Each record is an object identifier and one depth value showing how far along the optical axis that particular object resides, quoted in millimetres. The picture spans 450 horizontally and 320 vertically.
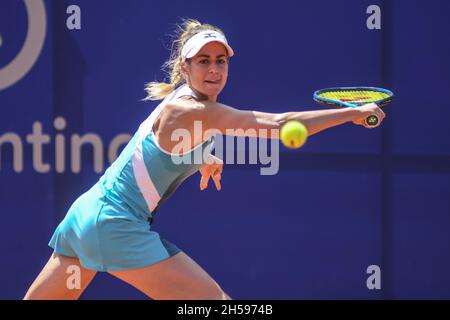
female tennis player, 6297
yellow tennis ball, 5693
